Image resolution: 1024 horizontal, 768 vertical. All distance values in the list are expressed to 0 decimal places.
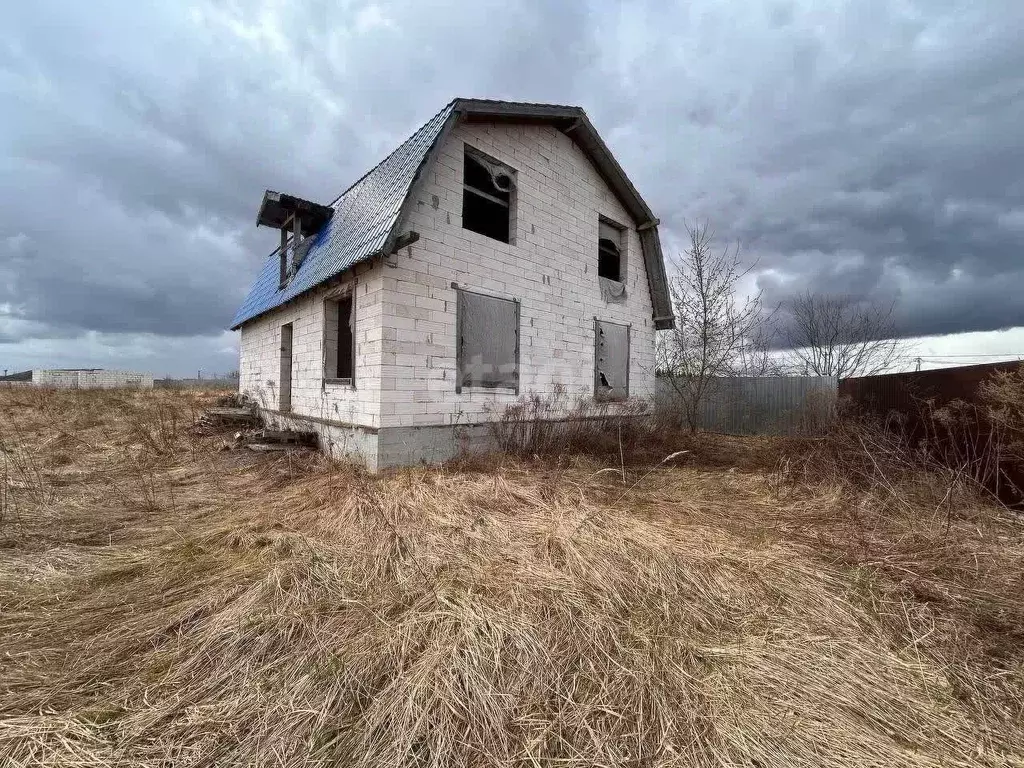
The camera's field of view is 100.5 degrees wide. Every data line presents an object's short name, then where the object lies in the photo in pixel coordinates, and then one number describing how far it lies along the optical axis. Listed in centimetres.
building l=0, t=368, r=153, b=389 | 3362
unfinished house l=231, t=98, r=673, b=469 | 667
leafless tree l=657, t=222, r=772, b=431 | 1180
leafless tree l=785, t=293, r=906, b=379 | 2014
